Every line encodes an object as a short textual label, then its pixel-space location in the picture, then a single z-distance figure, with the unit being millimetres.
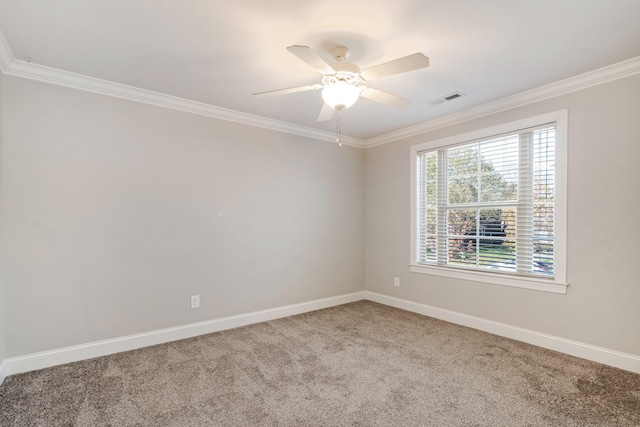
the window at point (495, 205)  3003
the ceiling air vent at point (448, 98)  3098
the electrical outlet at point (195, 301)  3318
